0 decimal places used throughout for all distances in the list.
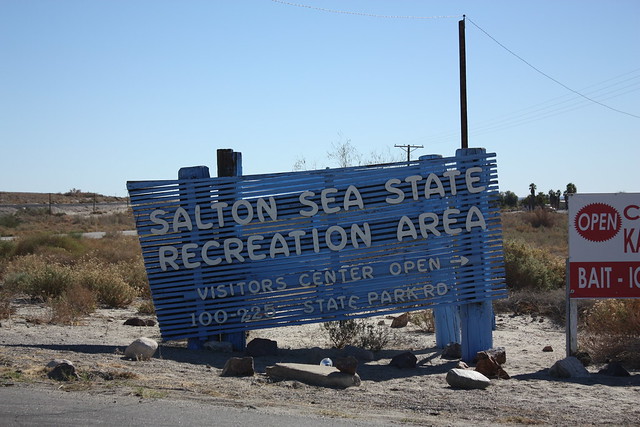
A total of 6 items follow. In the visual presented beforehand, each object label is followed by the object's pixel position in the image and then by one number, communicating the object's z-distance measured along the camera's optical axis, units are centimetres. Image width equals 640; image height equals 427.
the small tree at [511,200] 9019
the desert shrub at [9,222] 5998
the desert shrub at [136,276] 1919
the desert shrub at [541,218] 5488
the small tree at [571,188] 7105
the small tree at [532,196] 7732
